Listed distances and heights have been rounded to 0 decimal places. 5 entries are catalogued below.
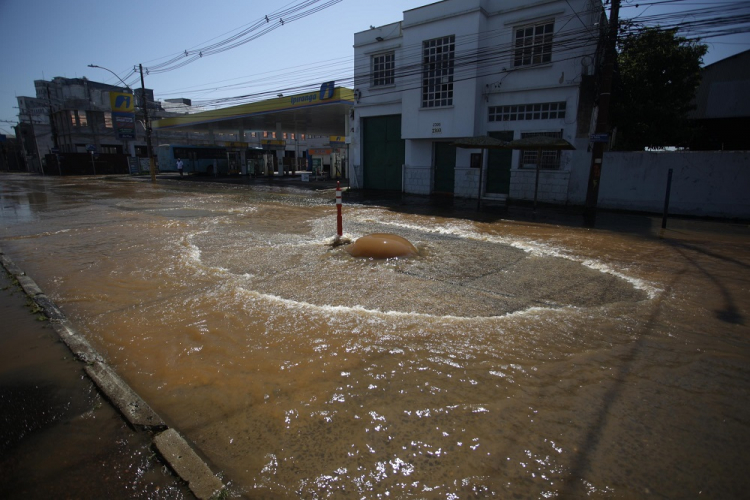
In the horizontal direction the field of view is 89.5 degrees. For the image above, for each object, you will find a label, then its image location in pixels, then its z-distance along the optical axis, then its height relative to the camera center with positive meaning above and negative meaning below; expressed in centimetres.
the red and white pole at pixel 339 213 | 791 -89
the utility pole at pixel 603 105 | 1213 +215
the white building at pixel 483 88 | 1479 +356
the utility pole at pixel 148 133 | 2803 +291
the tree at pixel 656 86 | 1823 +412
